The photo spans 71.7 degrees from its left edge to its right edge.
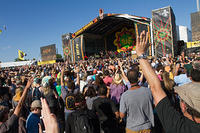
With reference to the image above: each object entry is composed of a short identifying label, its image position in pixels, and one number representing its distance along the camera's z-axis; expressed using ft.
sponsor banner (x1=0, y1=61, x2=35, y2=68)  109.70
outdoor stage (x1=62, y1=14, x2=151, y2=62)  61.16
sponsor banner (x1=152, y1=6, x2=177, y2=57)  52.34
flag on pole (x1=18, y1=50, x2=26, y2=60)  53.31
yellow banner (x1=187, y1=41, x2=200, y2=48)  69.48
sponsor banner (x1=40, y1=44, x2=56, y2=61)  101.00
